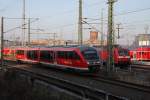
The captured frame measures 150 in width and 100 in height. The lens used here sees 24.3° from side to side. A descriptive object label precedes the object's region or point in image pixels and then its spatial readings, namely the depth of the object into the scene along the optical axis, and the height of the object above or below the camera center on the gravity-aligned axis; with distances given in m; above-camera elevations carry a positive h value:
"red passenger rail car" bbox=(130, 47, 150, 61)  60.68 -1.31
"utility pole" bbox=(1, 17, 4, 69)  38.78 +2.12
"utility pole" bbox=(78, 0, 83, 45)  33.97 +1.92
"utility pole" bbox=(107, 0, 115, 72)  28.72 +0.71
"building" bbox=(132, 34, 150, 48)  110.63 +2.52
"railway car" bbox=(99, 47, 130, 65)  39.78 -1.09
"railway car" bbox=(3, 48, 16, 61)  55.57 -1.20
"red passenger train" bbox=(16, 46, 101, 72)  29.67 -1.02
